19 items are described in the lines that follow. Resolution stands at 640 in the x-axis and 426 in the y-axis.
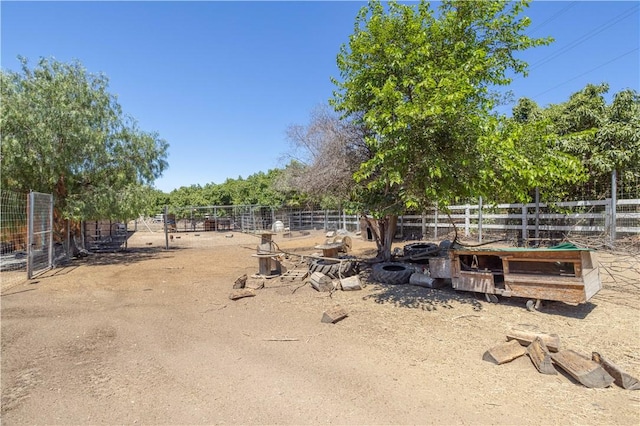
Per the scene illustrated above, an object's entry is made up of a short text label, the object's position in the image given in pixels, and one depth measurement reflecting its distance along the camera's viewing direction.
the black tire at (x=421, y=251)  8.31
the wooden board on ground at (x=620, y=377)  3.06
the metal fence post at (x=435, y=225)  15.29
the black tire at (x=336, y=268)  7.67
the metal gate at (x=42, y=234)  8.17
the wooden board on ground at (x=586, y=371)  3.11
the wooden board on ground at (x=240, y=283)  7.20
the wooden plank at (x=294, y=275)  7.92
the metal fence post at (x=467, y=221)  13.67
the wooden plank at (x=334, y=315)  5.08
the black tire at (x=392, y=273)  7.06
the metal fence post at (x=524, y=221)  11.58
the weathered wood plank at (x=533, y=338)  3.62
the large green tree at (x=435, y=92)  4.96
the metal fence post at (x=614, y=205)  9.09
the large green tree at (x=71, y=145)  9.92
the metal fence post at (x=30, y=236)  7.96
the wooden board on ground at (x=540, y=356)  3.39
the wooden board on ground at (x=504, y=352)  3.60
